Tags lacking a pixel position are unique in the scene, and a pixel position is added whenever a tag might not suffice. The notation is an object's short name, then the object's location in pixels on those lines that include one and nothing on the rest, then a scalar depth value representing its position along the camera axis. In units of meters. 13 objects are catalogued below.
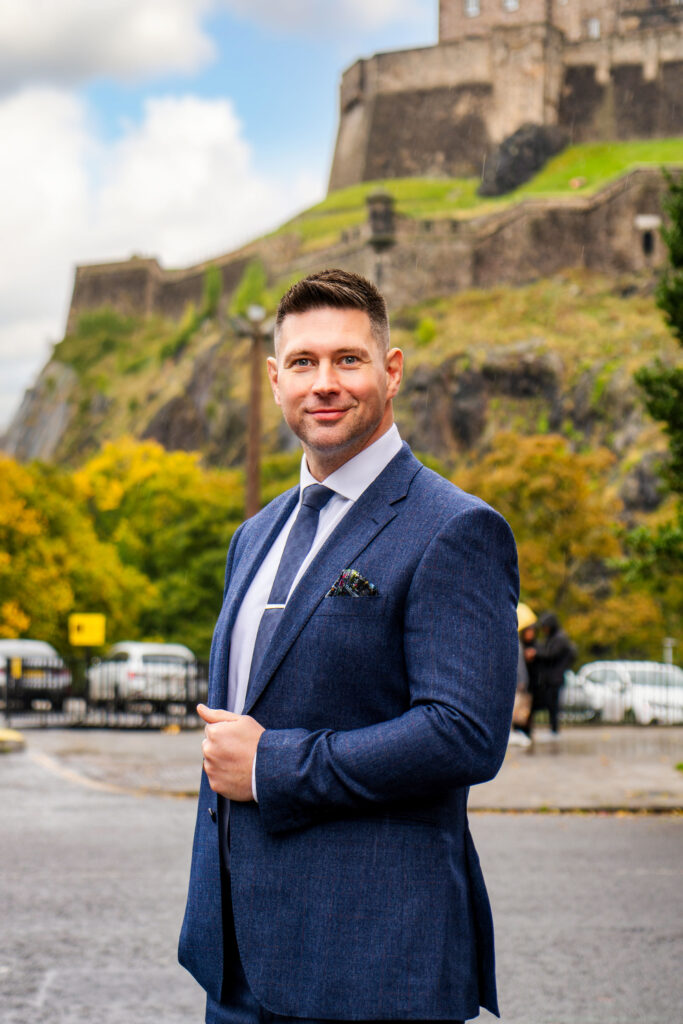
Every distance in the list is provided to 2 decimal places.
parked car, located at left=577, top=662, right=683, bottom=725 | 25.84
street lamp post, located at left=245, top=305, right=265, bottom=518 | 19.38
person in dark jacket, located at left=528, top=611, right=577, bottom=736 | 18.42
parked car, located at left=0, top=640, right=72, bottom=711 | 23.88
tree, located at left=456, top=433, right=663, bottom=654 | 39.78
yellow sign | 23.27
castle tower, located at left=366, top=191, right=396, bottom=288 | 78.81
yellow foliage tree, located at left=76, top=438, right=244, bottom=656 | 50.22
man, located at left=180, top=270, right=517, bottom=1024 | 2.27
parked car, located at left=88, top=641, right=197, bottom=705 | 23.16
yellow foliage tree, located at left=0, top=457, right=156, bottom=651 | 40.22
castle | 79.94
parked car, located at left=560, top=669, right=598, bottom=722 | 25.72
